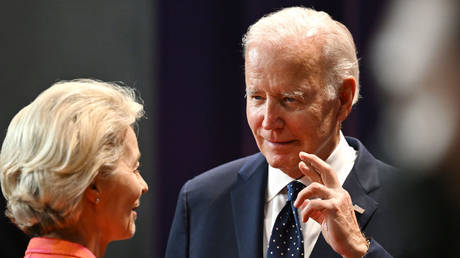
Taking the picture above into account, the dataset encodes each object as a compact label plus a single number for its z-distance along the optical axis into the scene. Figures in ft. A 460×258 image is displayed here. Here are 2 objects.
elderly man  13.87
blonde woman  13.11
